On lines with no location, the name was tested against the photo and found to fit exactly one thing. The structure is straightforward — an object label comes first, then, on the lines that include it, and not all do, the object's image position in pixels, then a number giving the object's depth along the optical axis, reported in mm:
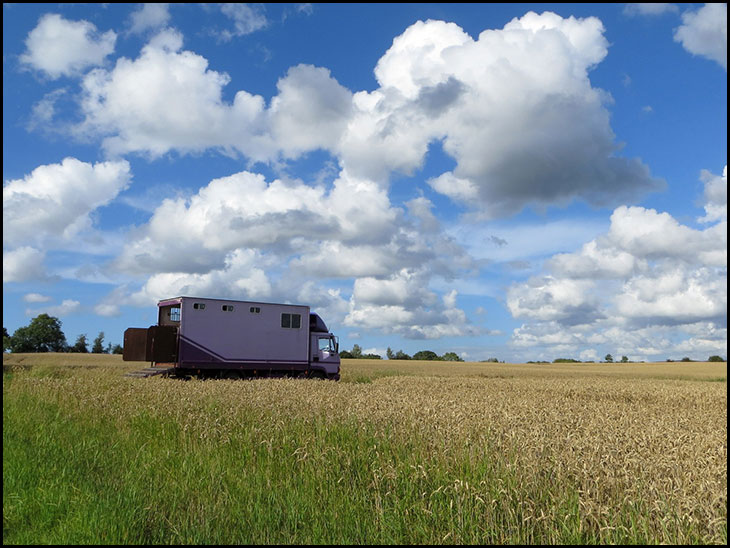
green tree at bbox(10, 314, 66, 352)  106500
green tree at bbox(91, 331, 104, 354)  113625
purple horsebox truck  28344
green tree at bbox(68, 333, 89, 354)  107875
